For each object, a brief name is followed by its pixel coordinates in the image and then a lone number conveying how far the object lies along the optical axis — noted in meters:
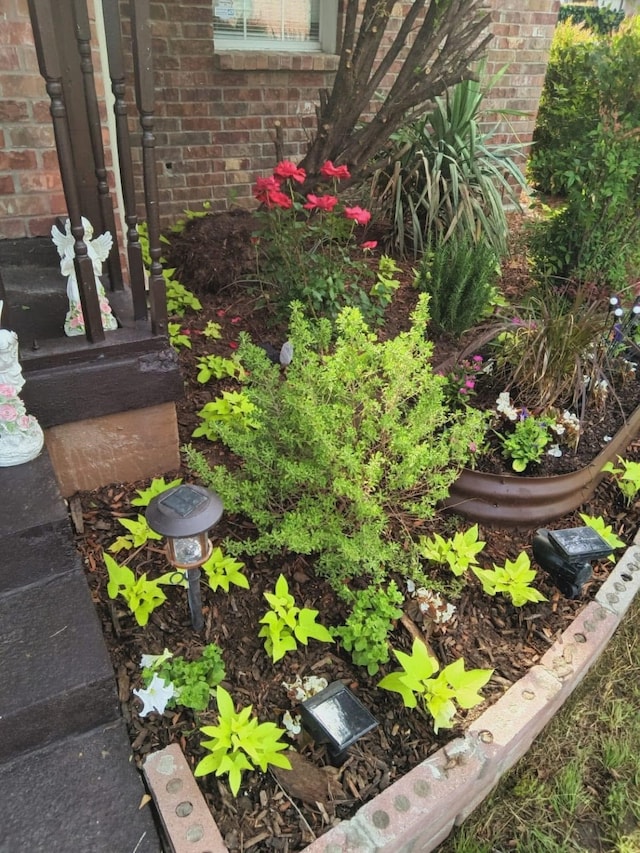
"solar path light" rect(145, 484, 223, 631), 1.39
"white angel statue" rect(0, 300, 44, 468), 1.58
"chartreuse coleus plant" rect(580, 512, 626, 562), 2.15
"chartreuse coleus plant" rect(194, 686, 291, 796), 1.39
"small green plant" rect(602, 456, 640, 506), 2.45
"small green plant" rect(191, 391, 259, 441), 2.37
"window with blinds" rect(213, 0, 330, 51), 4.30
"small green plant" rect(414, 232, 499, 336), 3.09
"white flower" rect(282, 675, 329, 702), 1.61
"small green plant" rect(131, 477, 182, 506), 2.03
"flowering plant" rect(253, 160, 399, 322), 2.96
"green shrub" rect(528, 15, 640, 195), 3.22
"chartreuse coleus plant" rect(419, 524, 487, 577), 1.92
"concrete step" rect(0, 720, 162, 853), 1.28
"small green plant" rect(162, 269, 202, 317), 3.19
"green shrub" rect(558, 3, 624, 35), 15.34
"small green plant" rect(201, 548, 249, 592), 1.78
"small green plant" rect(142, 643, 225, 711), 1.52
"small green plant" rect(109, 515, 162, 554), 1.91
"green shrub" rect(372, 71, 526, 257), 4.18
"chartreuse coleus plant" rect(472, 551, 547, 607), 1.90
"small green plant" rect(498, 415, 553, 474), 2.33
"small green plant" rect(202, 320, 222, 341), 3.01
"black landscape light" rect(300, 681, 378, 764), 1.46
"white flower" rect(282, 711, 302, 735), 1.54
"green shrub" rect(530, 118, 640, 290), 3.24
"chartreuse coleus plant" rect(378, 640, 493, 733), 1.55
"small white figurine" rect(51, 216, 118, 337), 1.97
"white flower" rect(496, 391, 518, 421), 2.44
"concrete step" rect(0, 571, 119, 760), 1.39
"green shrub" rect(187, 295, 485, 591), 1.68
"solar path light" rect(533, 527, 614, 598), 1.92
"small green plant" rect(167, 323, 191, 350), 2.87
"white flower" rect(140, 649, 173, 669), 1.59
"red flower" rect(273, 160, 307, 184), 2.94
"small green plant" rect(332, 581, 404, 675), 1.66
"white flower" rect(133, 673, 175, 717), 1.53
